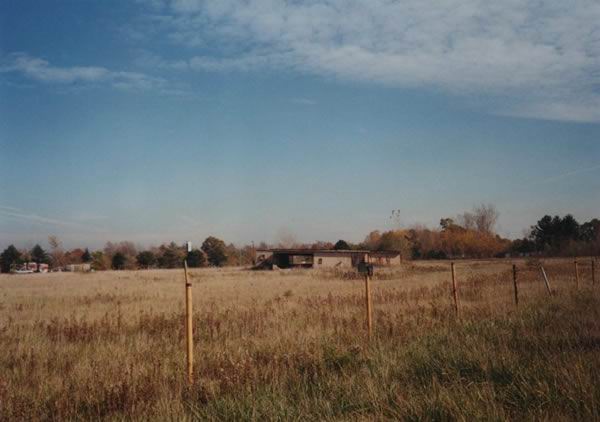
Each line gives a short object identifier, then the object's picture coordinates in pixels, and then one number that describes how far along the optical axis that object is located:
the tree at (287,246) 140.12
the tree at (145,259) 86.00
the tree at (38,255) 100.00
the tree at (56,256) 105.06
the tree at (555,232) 88.69
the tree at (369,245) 98.88
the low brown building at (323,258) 60.19
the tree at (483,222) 126.56
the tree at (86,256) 114.19
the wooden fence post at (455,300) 12.19
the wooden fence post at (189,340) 6.94
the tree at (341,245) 95.81
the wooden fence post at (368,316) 9.72
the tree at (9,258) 88.06
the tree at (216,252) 93.75
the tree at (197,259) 86.62
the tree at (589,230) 96.96
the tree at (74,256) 114.56
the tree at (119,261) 84.12
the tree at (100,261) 82.94
